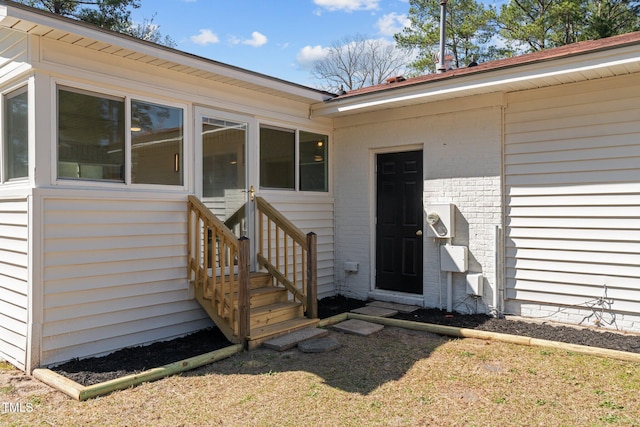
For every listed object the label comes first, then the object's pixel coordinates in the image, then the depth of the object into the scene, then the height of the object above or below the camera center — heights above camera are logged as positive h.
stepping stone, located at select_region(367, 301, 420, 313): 6.00 -1.44
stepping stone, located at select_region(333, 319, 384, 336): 5.05 -1.46
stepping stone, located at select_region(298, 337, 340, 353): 4.40 -1.44
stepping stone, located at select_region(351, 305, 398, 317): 5.79 -1.45
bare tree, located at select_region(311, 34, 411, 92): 23.50 +7.74
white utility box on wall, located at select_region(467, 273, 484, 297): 5.56 -1.01
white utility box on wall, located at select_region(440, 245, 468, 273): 5.67 -0.71
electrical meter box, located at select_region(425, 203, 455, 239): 5.79 -0.21
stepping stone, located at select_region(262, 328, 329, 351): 4.46 -1.42
